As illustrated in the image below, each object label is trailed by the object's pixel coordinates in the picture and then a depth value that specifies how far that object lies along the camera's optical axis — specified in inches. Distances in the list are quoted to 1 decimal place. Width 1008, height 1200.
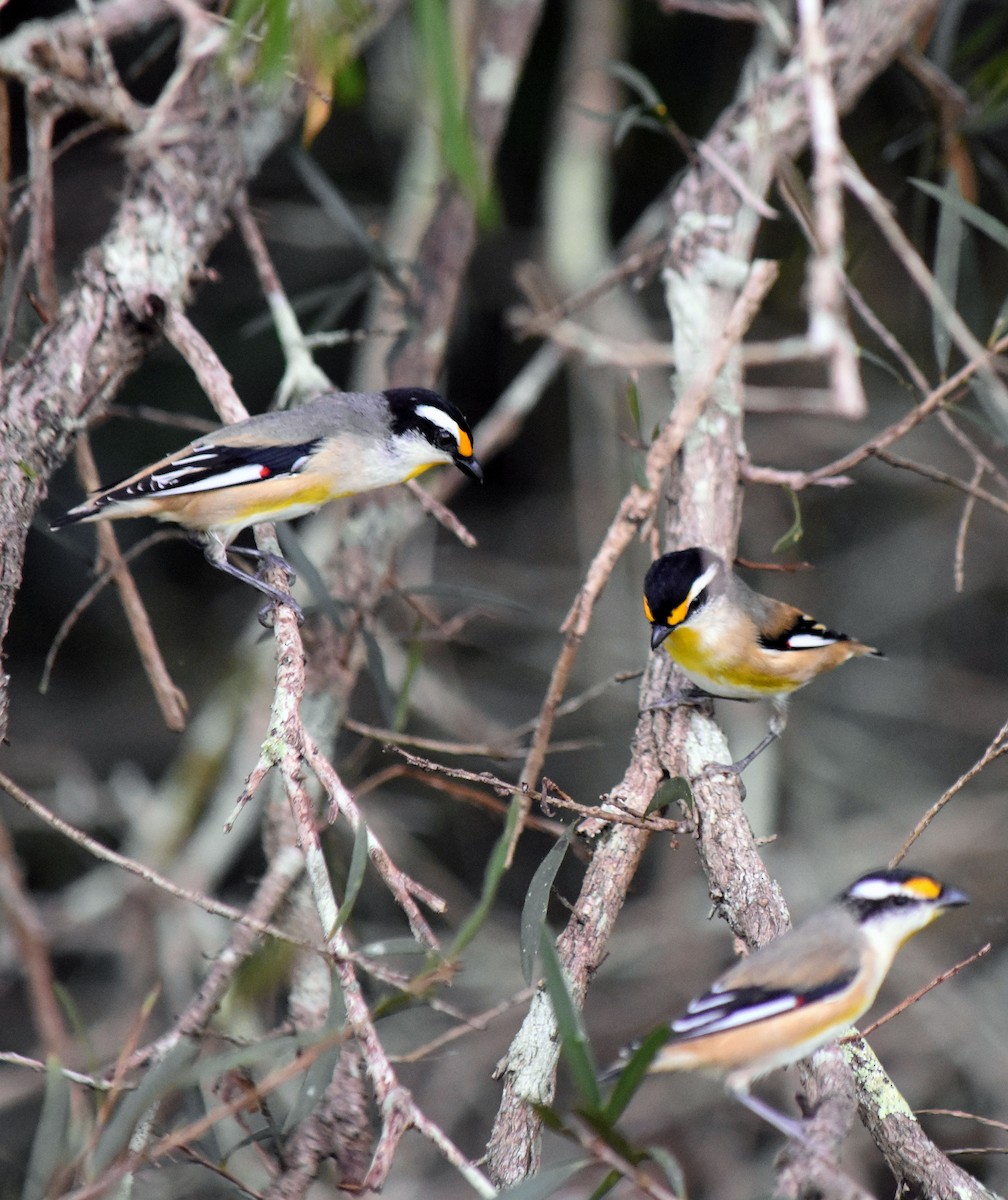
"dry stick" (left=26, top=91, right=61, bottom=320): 274.1
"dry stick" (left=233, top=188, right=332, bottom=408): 313.4
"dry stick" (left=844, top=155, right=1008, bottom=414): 200.8
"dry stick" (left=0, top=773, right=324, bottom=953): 164.9
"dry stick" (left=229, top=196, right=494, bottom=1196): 147.3
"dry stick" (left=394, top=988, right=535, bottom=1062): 177.5
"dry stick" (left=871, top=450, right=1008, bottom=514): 253.0
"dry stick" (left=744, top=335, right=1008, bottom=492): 241.0
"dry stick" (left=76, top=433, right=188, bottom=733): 250.1
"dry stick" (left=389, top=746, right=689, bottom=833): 179.5
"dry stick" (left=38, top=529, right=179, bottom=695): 259.9
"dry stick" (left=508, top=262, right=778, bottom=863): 188.4
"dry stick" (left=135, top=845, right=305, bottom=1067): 206.4
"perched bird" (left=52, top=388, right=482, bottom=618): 261.6
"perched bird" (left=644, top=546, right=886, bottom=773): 256.8
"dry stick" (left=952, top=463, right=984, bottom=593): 250.0
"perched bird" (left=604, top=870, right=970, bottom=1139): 176.6
